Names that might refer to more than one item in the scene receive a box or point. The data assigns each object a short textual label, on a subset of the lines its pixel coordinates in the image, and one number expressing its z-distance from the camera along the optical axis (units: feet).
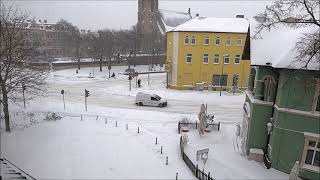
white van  104.78
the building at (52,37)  310.86
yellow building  136.56
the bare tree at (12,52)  69.00
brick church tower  274.16
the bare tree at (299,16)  37.24
